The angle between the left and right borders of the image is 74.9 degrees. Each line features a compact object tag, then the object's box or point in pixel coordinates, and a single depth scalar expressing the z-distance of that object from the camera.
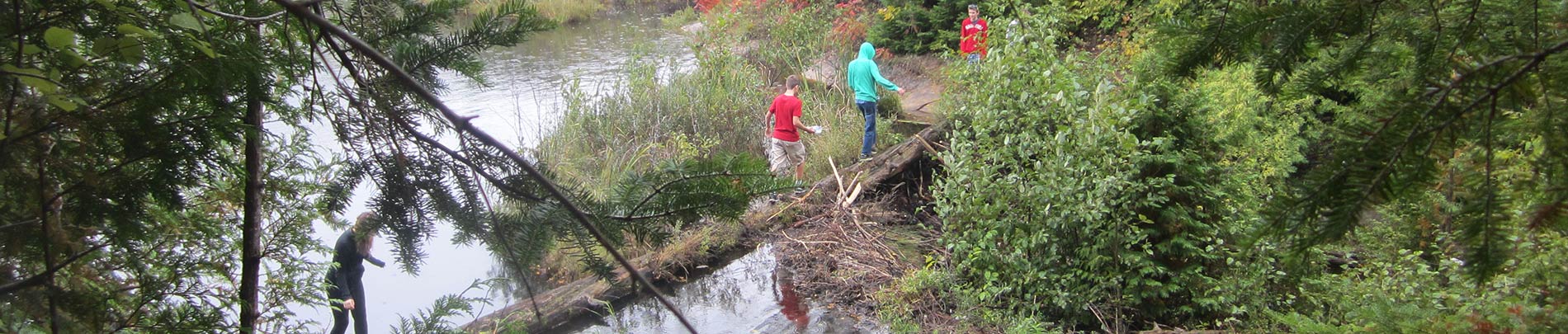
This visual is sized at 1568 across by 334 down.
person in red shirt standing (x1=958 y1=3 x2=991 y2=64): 10.39
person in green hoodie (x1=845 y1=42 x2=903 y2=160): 10.38
